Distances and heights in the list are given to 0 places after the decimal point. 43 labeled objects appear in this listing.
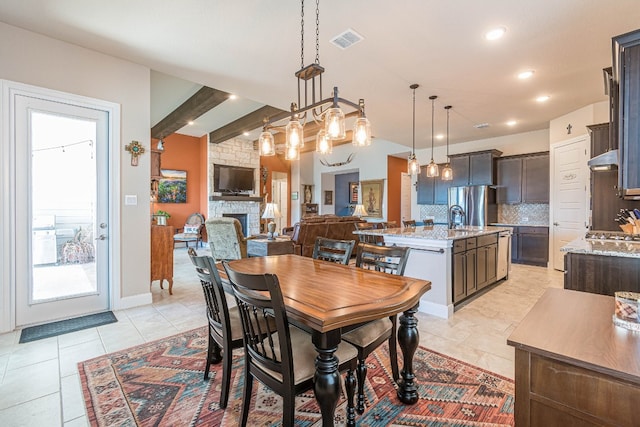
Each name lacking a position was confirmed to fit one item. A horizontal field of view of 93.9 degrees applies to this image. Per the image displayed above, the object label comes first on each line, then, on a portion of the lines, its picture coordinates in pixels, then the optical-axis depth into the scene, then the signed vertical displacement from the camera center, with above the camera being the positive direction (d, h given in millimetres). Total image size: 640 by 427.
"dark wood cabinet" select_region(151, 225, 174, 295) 3846 -516
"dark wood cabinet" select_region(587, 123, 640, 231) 3633 +226
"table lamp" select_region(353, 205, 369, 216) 7684 +52
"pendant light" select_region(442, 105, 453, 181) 4473 +596
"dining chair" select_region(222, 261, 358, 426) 1270 -693
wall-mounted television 8539 +1008
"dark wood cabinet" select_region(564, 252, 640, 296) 2246 -482
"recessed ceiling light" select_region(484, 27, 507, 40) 2789 +1714
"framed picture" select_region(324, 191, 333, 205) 11773 +621
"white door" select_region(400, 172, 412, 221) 9773 +534
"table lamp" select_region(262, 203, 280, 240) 4824 -29
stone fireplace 8508 +578
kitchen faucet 6421 -28
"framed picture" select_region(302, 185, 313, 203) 11602 +785
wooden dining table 1259 -424
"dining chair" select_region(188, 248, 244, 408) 1649 -627
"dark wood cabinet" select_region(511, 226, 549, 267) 5955 -680
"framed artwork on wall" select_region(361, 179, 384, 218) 9438 +545
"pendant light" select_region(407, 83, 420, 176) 4090 +673
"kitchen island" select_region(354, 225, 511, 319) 3271 -577
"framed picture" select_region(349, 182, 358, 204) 11523 +814
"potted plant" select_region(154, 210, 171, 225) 5242 -113
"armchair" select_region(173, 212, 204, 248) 7588 -455
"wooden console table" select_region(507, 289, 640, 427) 811 -468
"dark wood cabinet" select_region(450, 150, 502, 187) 6590 +1025
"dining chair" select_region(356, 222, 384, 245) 3892 -335
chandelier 1944 +601
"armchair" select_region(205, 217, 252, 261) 4911 -418
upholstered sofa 5316 -328
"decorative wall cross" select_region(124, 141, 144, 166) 3455 +746
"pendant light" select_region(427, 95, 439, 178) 4178 +602
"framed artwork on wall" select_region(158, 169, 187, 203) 8133 +746
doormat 2714 -1099
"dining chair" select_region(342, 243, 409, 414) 1703 -704
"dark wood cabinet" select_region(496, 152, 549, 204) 6129 +725
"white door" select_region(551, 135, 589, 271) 5070 +347
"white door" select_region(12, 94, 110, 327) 2895 +42
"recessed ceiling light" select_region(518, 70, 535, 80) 3670 +1727
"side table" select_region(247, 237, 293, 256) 4645 -533
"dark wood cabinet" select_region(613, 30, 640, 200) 1202 +424
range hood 1893 +356
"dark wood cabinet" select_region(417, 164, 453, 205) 7527 +596
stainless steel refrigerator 6457 +210
